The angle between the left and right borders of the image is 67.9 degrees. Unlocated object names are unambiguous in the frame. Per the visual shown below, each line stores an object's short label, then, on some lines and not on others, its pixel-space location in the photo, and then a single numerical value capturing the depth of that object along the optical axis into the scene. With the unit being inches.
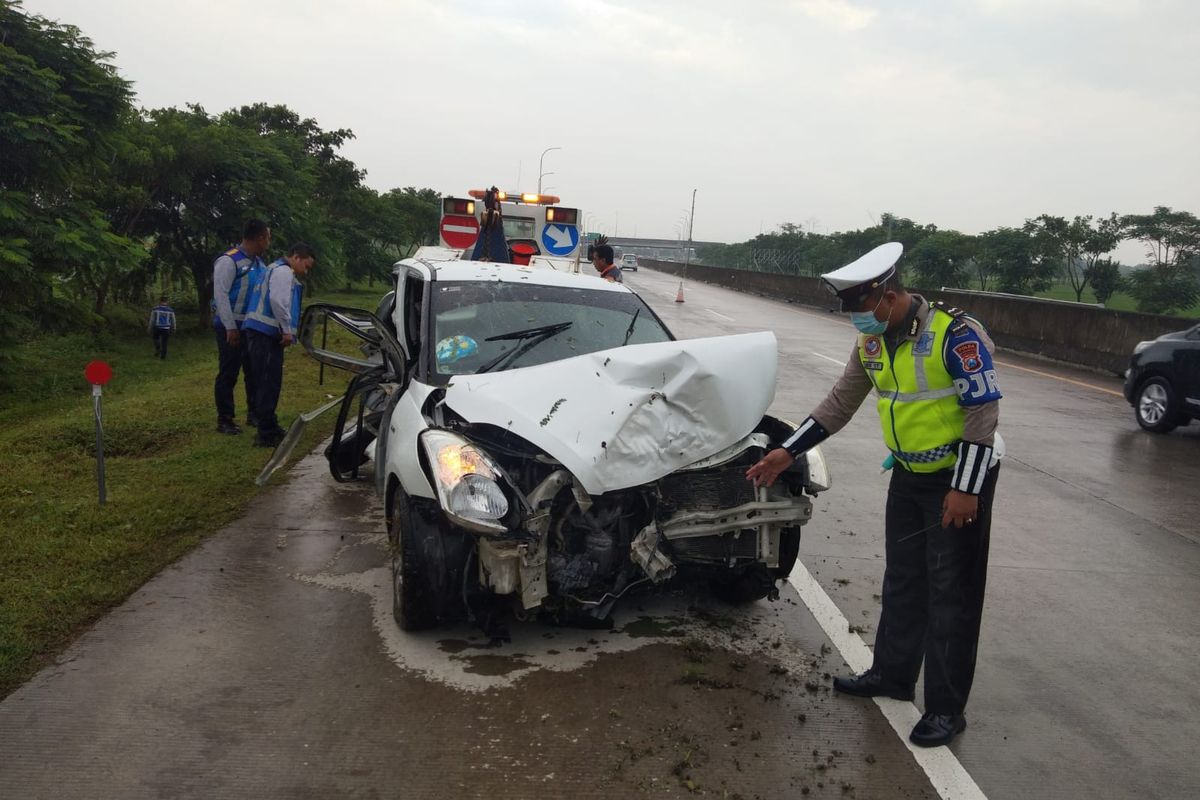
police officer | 132.8
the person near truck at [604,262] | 432.8
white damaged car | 151.7
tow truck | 604.3
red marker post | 241.0
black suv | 419.2
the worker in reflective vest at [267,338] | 314.0
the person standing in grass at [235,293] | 317.7
